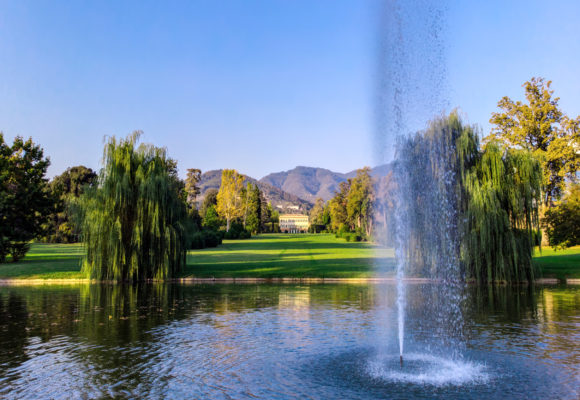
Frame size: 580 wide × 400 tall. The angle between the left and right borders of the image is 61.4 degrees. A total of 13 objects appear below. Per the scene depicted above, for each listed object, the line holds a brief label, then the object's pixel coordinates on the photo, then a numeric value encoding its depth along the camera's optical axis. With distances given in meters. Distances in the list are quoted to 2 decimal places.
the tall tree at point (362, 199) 78.81
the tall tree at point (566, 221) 30.23
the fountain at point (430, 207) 23.22
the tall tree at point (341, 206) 97.44
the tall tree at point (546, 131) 44.53
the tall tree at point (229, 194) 97.81
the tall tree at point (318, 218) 156.23
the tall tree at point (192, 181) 97.12
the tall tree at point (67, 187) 70.94
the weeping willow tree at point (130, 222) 23.17
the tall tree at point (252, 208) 108.62
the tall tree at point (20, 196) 31.20
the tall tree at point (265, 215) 140.26
